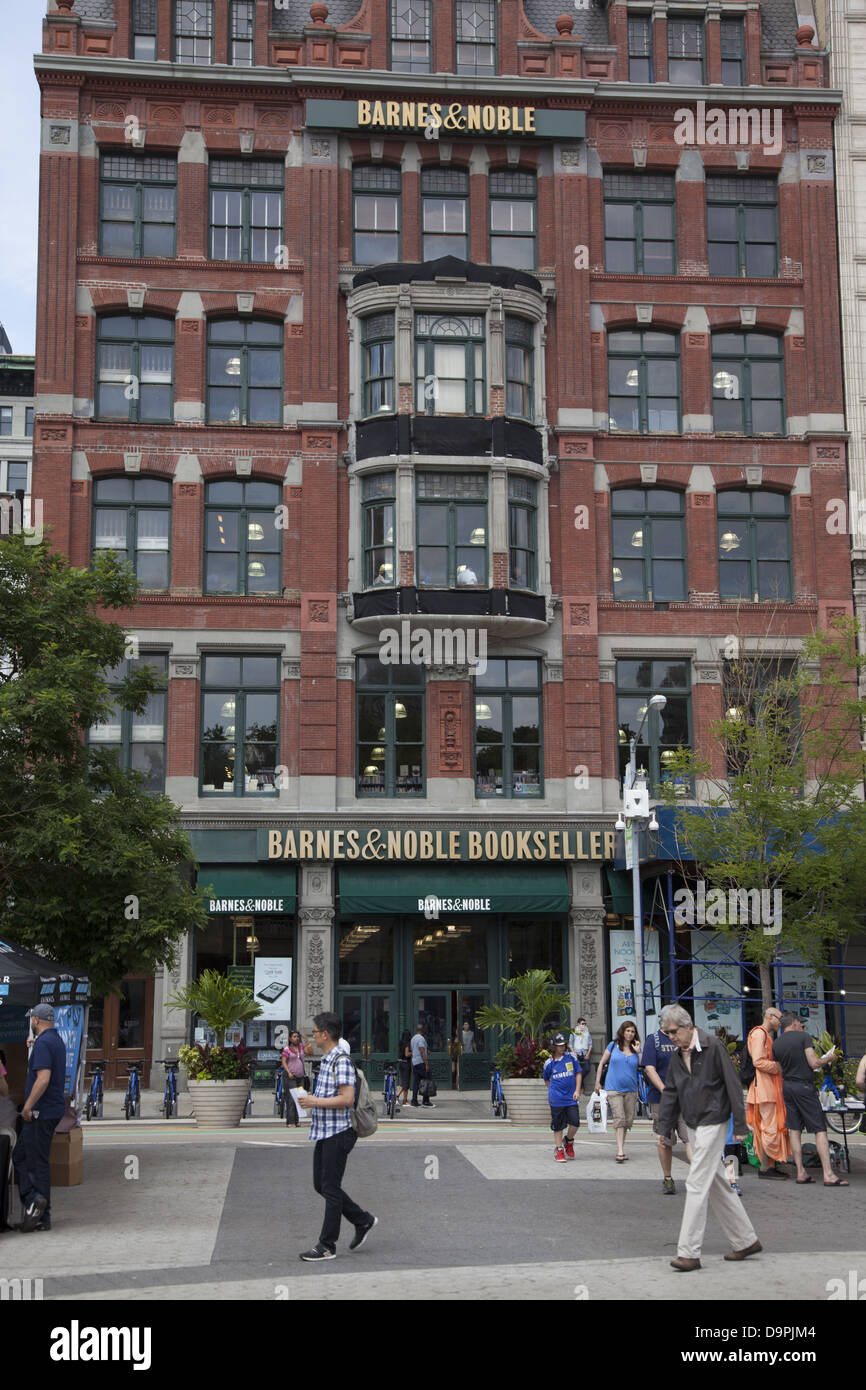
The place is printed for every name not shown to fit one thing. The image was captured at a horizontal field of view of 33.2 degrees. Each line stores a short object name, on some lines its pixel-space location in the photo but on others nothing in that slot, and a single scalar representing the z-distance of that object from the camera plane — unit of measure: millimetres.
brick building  34906
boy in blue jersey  19016
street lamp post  28516
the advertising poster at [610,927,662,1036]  34188
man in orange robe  16609
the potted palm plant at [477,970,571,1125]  24812
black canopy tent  13883
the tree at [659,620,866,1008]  29547
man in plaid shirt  11422
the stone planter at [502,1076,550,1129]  24750
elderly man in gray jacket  10773
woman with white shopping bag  18781
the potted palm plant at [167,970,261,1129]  24234
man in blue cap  12969
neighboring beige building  37469
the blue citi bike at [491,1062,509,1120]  27703
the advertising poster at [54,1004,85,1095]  16047
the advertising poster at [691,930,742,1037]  35094
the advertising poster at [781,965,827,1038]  35406
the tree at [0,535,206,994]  17188
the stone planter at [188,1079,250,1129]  24344
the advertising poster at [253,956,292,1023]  34062
